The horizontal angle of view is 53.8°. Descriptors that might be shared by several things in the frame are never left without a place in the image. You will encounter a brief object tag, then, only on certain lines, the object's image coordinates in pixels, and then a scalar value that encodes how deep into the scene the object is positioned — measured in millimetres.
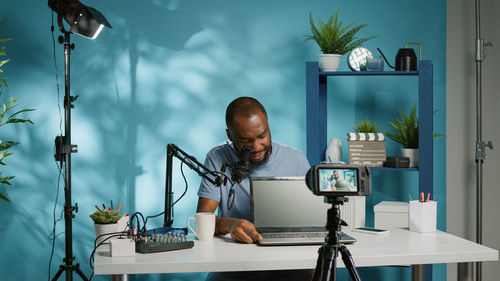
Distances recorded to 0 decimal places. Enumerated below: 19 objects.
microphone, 1974
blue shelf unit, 3130
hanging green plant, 3062
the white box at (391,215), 2877
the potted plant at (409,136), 3246
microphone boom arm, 1968
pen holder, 2193
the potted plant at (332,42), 3221
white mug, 2066
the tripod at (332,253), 1508
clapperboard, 3238
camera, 1560
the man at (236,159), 2301
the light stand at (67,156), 2961
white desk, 1709
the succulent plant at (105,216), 2244
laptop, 2088
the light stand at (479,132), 3305
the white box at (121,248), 1786
